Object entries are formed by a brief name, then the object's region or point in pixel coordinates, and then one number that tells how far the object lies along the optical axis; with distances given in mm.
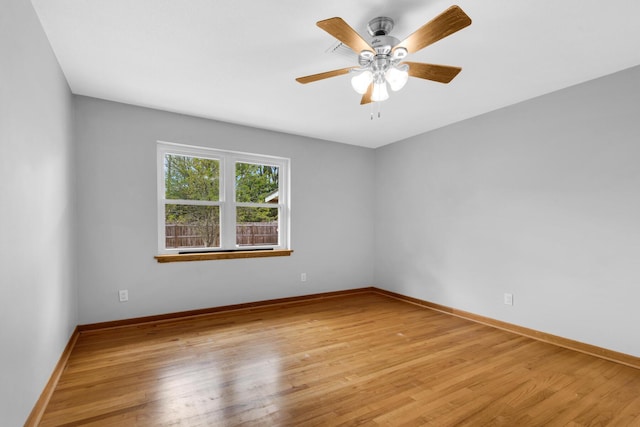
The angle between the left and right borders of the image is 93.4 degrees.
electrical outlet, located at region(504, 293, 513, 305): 3291
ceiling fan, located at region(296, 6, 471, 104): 1567
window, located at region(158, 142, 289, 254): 3648
